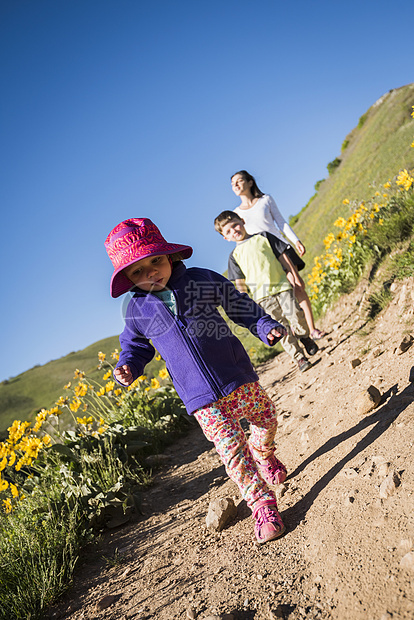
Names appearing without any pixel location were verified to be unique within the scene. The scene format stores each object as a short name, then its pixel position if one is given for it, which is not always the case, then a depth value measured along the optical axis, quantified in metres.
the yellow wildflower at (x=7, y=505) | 3.41
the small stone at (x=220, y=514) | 2.47
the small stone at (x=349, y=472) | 2.13
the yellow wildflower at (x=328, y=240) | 6.23
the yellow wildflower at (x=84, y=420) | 4.56
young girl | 2.31
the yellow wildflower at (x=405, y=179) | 4.53
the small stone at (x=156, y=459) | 4.26
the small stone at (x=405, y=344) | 3.13
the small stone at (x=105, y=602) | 2.20
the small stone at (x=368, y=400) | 2.71
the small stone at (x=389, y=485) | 1.85
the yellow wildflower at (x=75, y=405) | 4.57
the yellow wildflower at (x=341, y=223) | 5.86
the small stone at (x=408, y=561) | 1.46
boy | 4.79
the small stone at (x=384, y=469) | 1.97
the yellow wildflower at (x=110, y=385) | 4.97
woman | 5.06
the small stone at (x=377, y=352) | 3.48
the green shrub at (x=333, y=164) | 34.91
